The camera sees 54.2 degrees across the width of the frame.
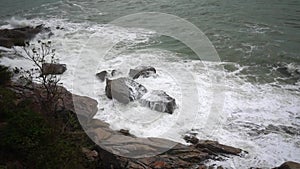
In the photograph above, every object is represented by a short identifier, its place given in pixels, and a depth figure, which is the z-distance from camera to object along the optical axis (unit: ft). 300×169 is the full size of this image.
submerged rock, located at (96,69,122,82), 48.88
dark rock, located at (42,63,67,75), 47.85
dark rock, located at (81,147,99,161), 27.40
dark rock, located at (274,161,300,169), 27.85
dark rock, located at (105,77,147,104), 41.75
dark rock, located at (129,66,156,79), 48.85
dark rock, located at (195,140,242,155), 31.32
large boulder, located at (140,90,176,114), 39.45
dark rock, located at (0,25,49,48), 59.41
